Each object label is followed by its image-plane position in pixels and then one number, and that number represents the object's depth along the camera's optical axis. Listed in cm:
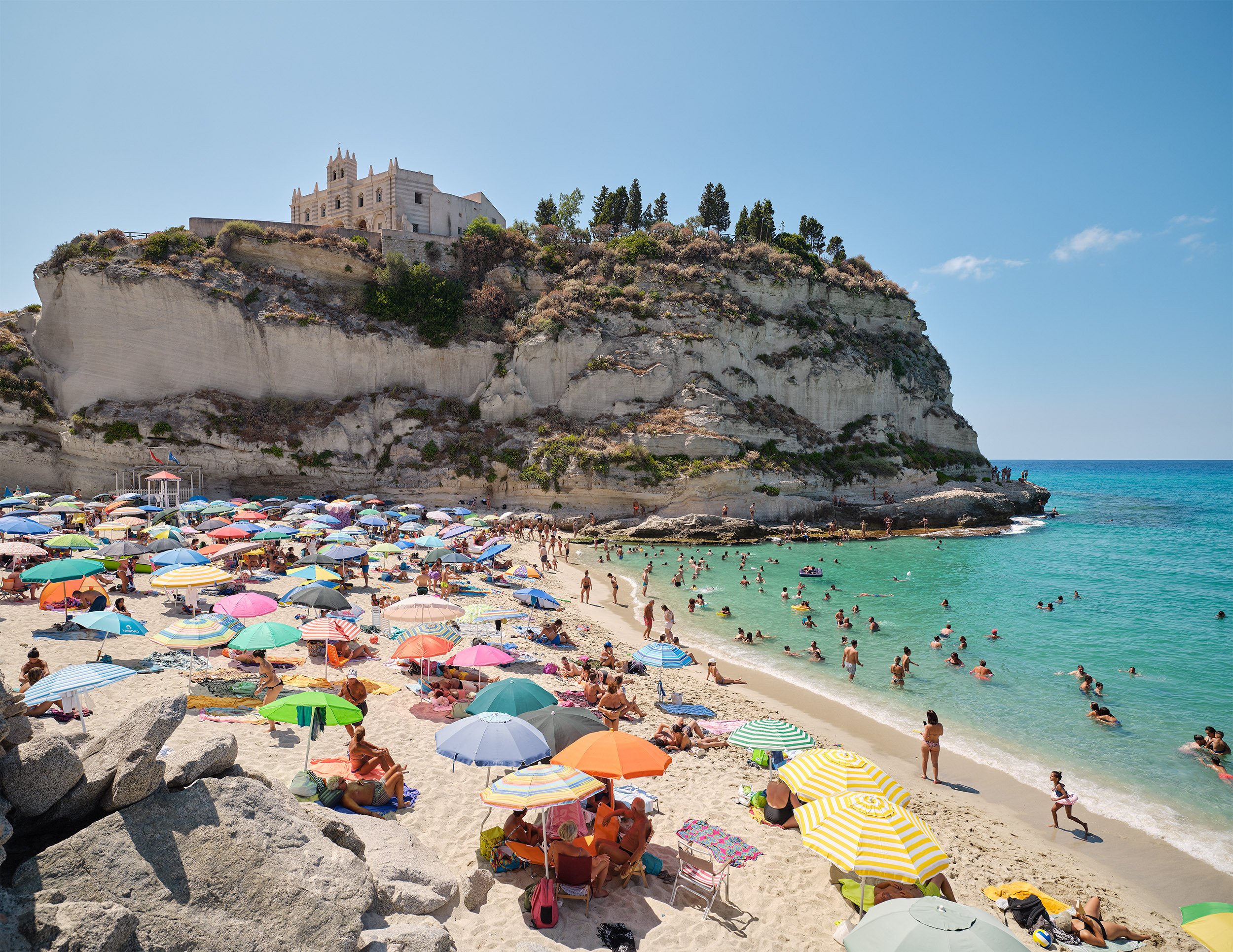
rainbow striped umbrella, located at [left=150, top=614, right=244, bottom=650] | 1149
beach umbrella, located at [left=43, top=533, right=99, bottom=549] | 1955
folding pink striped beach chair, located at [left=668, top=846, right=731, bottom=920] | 691
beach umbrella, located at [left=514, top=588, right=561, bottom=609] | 2041
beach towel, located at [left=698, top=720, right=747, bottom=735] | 1209
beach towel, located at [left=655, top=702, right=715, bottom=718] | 1309
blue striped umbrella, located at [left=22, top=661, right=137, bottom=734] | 770
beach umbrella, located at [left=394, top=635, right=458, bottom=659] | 1215
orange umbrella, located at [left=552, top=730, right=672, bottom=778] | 686
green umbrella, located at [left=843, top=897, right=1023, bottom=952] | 504
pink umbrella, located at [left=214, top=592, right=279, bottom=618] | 1299
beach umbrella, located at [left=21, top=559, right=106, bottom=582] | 1421
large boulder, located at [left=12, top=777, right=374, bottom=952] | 383
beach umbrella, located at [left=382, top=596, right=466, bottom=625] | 1449
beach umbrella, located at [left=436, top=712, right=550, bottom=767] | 697
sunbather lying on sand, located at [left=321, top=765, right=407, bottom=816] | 751
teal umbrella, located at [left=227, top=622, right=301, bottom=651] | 1098
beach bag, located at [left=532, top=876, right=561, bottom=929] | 601
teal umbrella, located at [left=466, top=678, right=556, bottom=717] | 923
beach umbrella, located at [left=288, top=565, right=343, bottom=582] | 1775
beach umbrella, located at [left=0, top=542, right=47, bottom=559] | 1719
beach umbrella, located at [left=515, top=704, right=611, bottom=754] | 792
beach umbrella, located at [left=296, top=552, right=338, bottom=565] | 1991
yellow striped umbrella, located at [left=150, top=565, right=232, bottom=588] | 1420
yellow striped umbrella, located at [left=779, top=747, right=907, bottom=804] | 789
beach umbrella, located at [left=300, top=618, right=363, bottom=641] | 1263
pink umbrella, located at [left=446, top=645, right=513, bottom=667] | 1185
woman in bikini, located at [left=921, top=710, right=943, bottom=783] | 1134
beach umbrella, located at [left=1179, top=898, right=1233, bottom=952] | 622
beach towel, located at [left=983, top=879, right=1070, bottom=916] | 780
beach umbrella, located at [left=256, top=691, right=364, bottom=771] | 809
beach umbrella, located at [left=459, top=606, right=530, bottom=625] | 1572
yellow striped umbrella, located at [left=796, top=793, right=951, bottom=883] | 636
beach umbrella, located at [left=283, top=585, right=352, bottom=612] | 1473
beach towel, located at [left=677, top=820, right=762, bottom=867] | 761
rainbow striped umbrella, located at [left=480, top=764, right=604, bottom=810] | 615
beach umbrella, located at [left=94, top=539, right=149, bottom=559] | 1770
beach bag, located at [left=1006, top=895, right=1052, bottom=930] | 745
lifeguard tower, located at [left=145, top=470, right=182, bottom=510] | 3375
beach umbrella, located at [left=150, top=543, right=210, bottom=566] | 1720
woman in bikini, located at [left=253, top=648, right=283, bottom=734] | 1093
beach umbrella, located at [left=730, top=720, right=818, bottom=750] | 994
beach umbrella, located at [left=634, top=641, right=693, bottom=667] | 1409
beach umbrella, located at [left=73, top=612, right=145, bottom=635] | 1191
